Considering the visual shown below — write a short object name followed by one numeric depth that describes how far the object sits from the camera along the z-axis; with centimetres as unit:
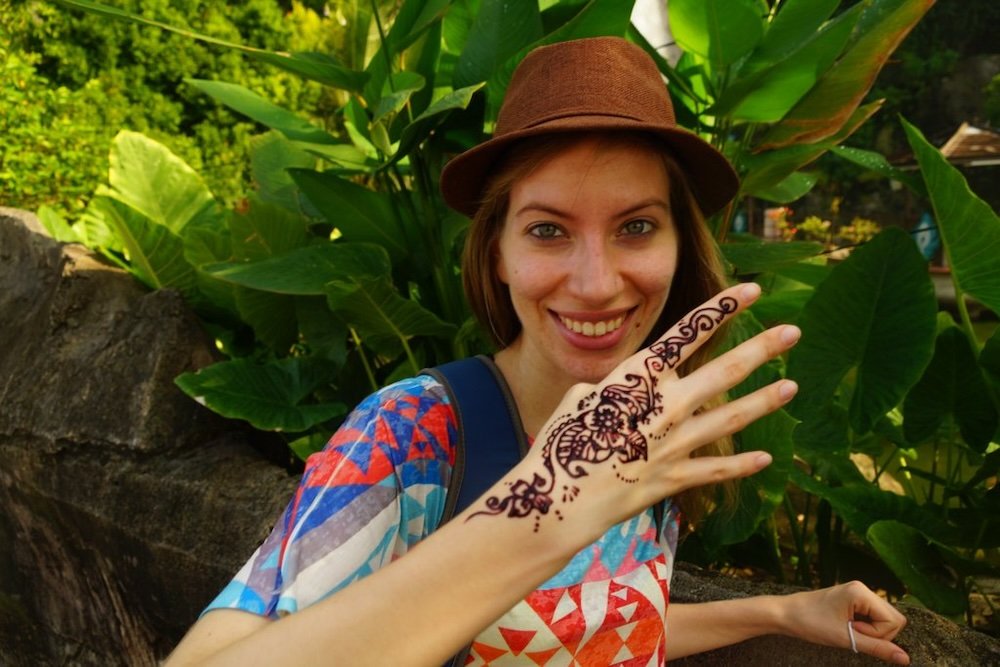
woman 74
